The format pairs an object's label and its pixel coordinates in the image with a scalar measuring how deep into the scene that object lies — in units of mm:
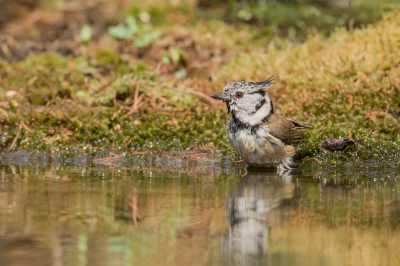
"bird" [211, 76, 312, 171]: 9508
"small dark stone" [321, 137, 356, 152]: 10172
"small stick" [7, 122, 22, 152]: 11243
